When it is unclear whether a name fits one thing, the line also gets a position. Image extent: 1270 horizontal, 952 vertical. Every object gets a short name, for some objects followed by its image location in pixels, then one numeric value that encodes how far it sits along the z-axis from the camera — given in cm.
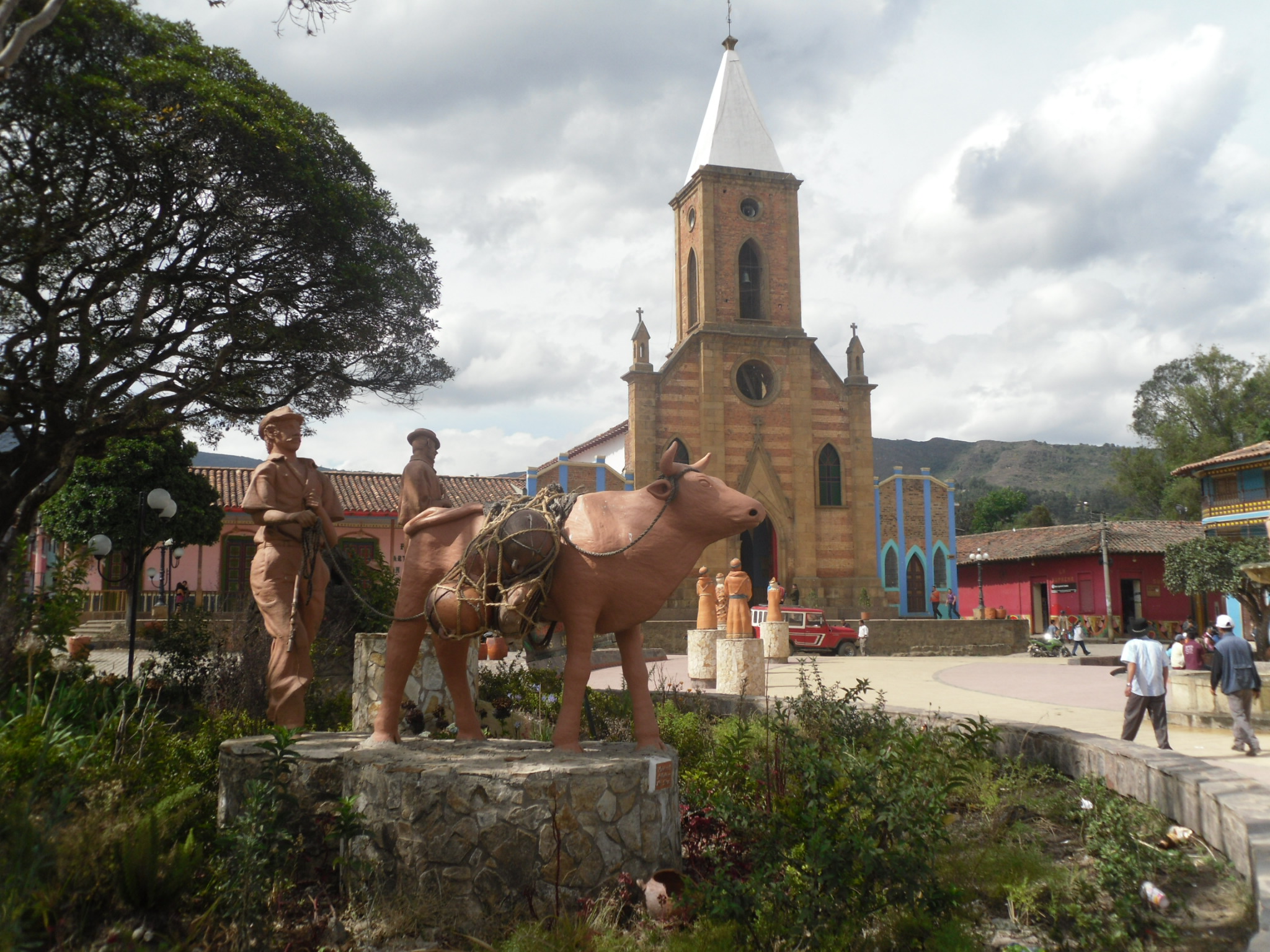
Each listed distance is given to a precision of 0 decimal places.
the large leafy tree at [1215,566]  2380
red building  3531
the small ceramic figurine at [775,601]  1920
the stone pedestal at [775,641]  1989
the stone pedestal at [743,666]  1332
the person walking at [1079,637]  2555
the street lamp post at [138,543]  909
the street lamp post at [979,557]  3256
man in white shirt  859
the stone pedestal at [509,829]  445
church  2883
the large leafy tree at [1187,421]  4066
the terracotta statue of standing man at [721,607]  1877
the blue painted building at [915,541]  3064
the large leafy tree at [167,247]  1088
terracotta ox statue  519
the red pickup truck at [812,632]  2397
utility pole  3288
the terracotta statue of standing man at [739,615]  1528
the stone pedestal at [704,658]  1595
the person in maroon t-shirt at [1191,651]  1277
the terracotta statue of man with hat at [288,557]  634
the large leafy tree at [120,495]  2109
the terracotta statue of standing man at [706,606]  1739
